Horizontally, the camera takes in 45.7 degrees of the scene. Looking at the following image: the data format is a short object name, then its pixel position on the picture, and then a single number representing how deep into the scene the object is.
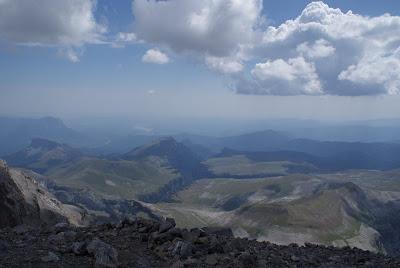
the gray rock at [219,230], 32.51
